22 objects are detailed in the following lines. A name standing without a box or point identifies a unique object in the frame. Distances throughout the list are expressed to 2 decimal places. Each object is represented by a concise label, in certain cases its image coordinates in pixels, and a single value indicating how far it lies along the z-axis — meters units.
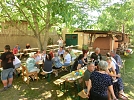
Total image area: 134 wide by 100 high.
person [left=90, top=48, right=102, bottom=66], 4.51
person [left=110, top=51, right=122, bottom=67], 4.07
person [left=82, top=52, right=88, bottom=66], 4.32
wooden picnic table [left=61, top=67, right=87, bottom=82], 3.31
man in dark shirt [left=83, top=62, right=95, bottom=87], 2.96
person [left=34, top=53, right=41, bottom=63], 5.12
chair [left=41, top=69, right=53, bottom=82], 4.45
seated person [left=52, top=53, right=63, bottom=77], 4.80
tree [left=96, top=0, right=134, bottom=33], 4.37
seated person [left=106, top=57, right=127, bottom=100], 3.17
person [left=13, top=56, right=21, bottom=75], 4.57
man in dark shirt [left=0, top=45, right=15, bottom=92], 3.71
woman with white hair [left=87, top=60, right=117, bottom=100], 2.06
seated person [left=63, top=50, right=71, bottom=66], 5.10
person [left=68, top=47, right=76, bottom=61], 6.19
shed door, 14.41
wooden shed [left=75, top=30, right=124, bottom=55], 7.55
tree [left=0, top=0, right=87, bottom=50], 3.03
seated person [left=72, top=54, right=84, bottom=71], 4.13
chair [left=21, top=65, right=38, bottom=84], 4.27
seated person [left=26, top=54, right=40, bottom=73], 4.31
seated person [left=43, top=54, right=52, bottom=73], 4.38
